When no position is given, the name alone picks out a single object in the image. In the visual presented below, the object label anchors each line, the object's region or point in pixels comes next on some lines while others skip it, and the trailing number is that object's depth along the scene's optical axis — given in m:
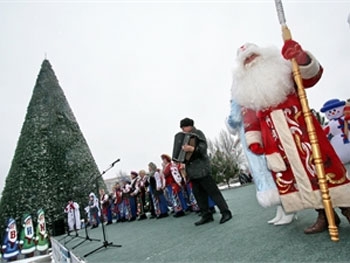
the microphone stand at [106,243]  3.69
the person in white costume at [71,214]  10.13
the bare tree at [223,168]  15.87
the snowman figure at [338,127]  5.14
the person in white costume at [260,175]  2.30
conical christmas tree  11.23
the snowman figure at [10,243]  9.04
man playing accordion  3.59
